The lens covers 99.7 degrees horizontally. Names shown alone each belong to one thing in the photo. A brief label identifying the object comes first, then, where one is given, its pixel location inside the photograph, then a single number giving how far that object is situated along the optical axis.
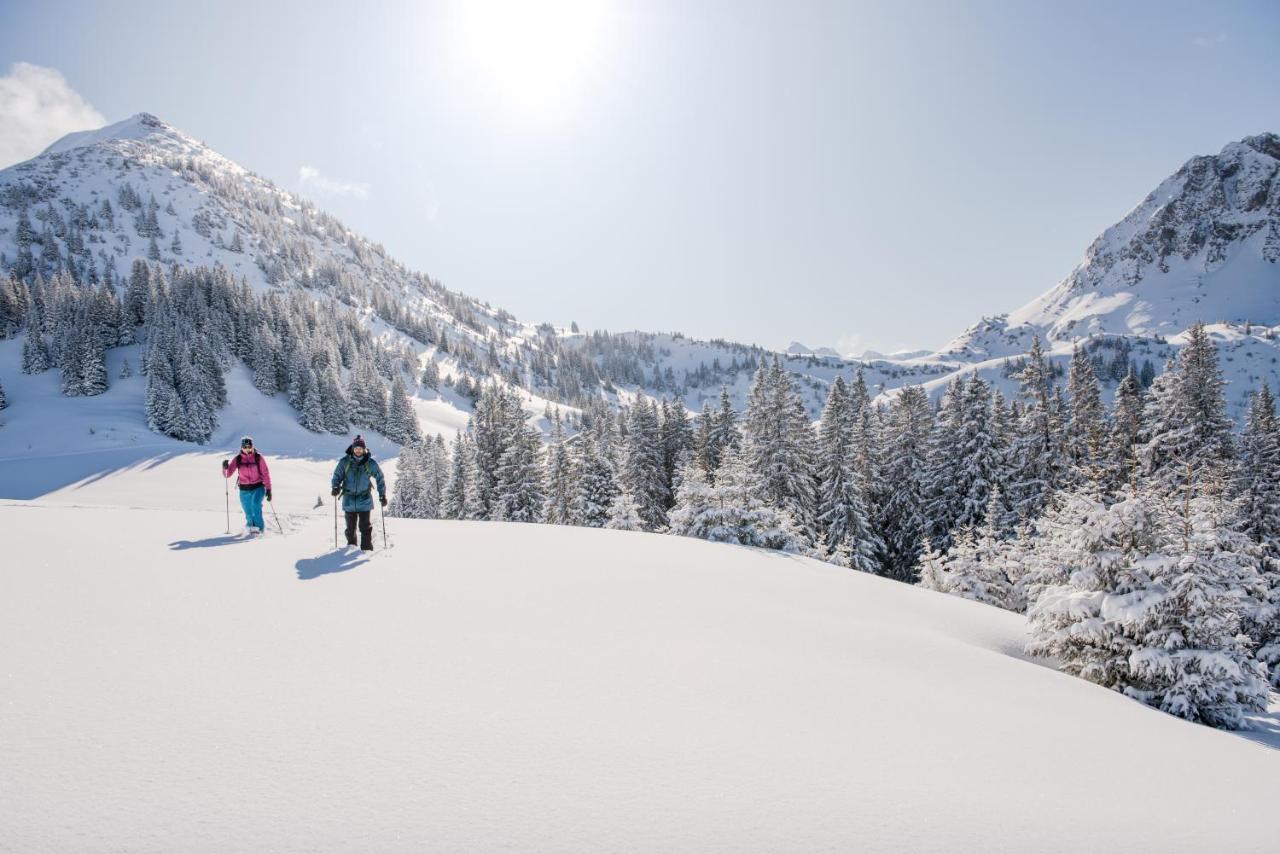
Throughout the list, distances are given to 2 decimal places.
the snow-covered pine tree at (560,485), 35.15
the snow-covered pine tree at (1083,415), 30.91
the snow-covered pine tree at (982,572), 21.67
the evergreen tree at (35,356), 75.88
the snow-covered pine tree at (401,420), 94.00
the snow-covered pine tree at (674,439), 46.28
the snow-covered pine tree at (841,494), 32.47
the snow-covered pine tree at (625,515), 29.06
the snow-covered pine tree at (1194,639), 8.29
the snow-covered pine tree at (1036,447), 29.84
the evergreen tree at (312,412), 83.00
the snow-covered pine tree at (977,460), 31.60
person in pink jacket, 10.86
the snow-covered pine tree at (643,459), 41.34
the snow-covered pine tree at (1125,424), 28.97
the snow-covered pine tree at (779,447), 32.97
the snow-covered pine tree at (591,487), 35.31
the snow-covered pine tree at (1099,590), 9.05
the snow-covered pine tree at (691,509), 19.42
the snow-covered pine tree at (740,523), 18.86
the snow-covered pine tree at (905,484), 35.97
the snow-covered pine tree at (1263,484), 22.42
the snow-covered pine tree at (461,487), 41.53
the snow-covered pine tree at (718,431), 42.69
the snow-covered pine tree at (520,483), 36.16
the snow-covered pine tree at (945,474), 33.40
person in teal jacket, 10.10
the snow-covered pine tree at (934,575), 22.52
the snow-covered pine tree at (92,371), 71.62
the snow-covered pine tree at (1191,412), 25.48
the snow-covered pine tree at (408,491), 56.03
